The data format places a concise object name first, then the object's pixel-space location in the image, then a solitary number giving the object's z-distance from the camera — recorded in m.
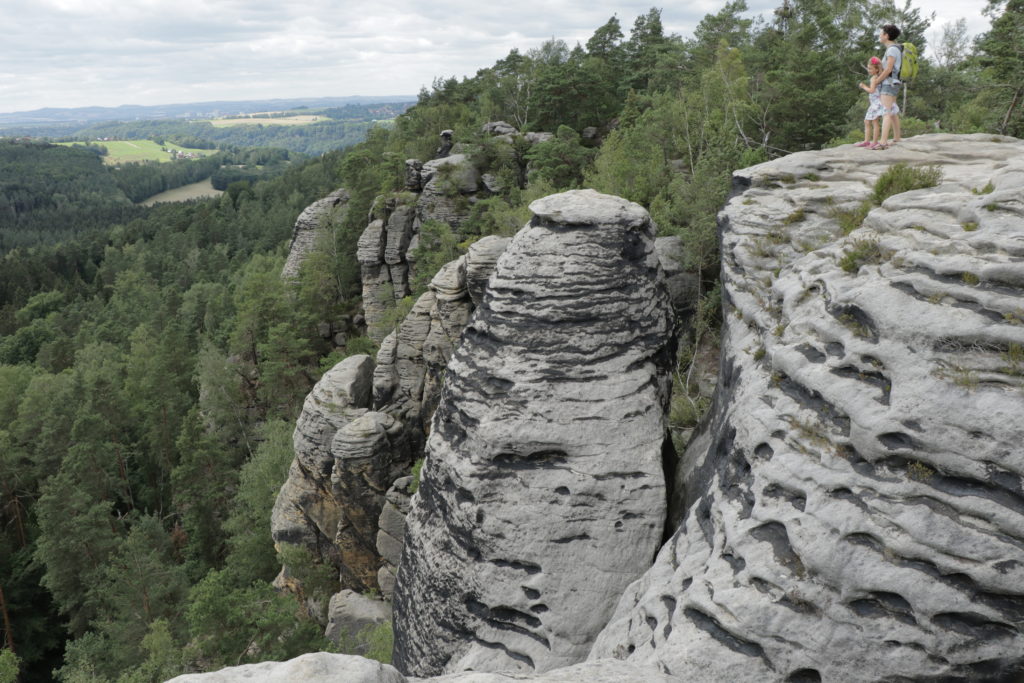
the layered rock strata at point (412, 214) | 42.66
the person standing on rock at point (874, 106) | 12.59
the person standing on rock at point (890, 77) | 11.98
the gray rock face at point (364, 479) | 23.86
